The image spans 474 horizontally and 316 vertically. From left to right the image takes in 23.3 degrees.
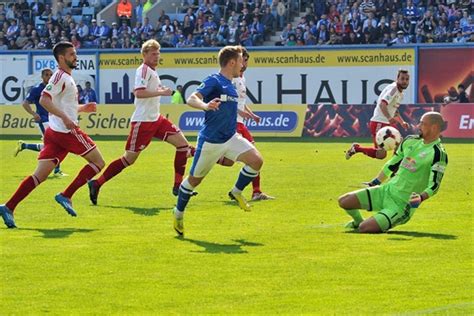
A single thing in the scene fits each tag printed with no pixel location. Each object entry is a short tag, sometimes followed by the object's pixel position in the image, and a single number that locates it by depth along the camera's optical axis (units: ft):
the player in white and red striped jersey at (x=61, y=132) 47.93
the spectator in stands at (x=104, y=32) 157.48
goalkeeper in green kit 43.57
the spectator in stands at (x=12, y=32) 163.22
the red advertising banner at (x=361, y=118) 113.80
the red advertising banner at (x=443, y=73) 133.18
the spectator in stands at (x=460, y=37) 134.06
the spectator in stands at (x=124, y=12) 160.35
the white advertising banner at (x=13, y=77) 156.76
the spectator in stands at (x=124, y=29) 155.78
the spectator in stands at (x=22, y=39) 161.17
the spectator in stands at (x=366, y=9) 139.33
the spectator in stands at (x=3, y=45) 162.20
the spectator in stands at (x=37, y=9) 168.55
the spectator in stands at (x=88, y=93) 137.59
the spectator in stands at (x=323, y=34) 140.46
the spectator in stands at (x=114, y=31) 156.87
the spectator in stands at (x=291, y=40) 142.07
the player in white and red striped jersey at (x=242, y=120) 58.85
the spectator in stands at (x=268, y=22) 147.95
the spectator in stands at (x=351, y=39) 138.31
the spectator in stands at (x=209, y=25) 150.10
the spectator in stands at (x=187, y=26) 151.74
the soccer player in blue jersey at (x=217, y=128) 43.70
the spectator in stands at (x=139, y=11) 161.17
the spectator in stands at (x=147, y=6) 160.86
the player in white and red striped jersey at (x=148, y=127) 56.95
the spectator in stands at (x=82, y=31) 159.33
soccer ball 64.08
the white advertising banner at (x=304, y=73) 136.15
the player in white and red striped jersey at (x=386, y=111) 68.33
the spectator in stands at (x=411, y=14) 136.87
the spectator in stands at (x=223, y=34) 147.74
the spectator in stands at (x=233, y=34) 146.10
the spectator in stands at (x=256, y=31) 146.20
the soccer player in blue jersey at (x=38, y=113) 74.64
